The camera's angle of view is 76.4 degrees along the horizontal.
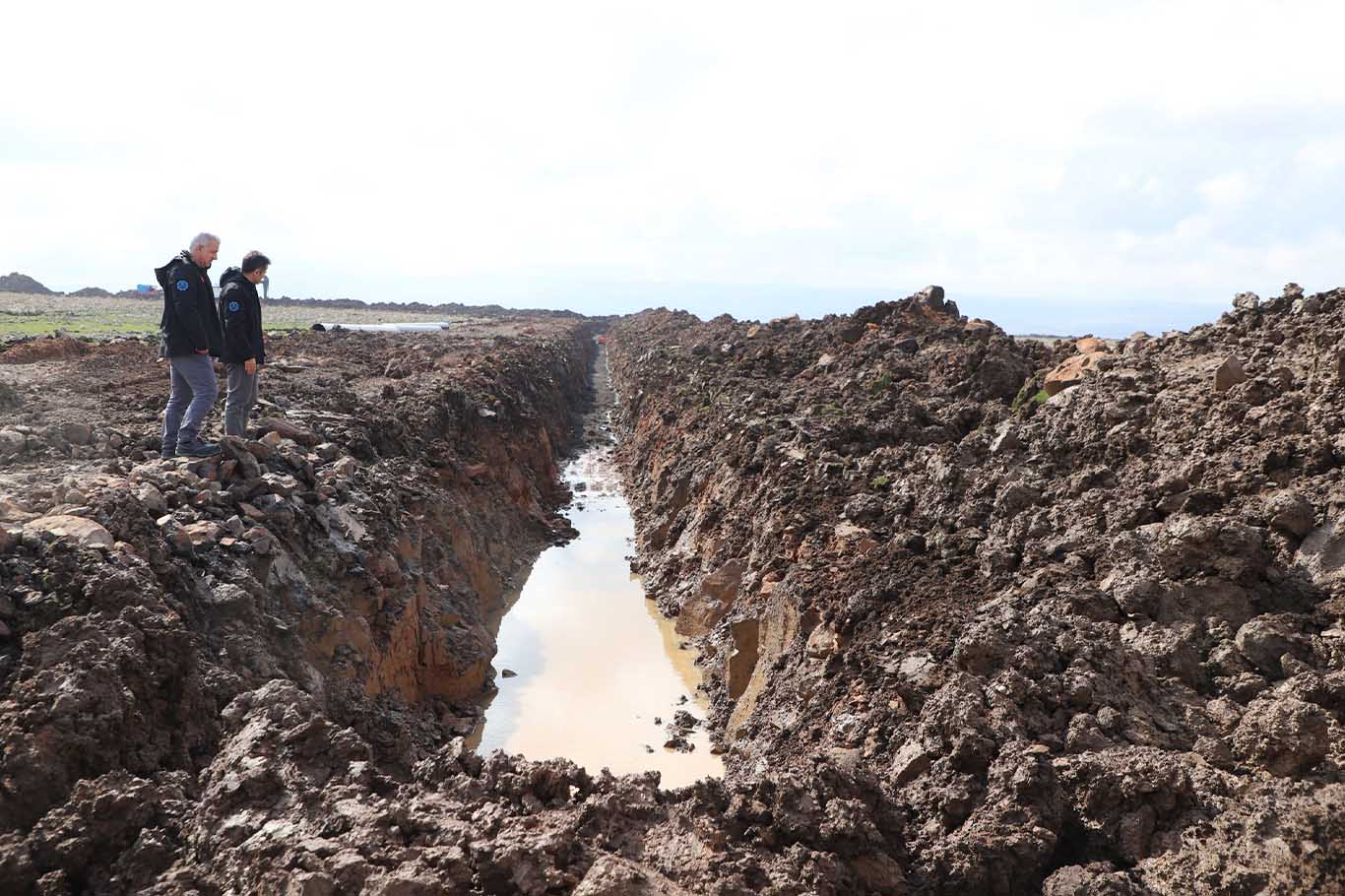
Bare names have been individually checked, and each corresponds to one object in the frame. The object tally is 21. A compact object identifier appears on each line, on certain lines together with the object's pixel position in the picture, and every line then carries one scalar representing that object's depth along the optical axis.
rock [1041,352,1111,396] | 10.29
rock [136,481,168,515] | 6.50
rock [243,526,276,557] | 7.05
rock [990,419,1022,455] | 9.32
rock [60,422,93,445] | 8.11
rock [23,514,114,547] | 5.46
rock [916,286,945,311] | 19.19
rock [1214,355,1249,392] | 7.71
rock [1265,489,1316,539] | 5.92
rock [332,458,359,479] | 9.79
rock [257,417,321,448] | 9.82
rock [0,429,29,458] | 7.62
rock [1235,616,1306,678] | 5.21
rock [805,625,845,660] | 7.53
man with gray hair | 7.44
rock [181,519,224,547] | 6.49
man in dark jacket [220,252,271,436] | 8.05
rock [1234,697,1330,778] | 4.50
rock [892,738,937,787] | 5.14
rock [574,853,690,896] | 3.56
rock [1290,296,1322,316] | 8.20
